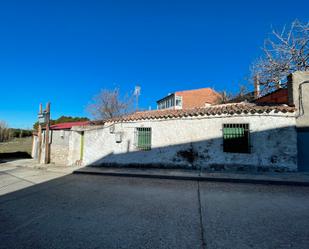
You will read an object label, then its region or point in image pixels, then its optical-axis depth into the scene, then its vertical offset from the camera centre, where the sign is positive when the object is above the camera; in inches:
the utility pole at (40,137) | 484.4 +2.4
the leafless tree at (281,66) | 507.8 +253.8
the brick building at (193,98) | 1112.8 +293.6
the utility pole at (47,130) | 470.6 +22.7
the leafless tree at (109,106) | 995.3 +201.7
